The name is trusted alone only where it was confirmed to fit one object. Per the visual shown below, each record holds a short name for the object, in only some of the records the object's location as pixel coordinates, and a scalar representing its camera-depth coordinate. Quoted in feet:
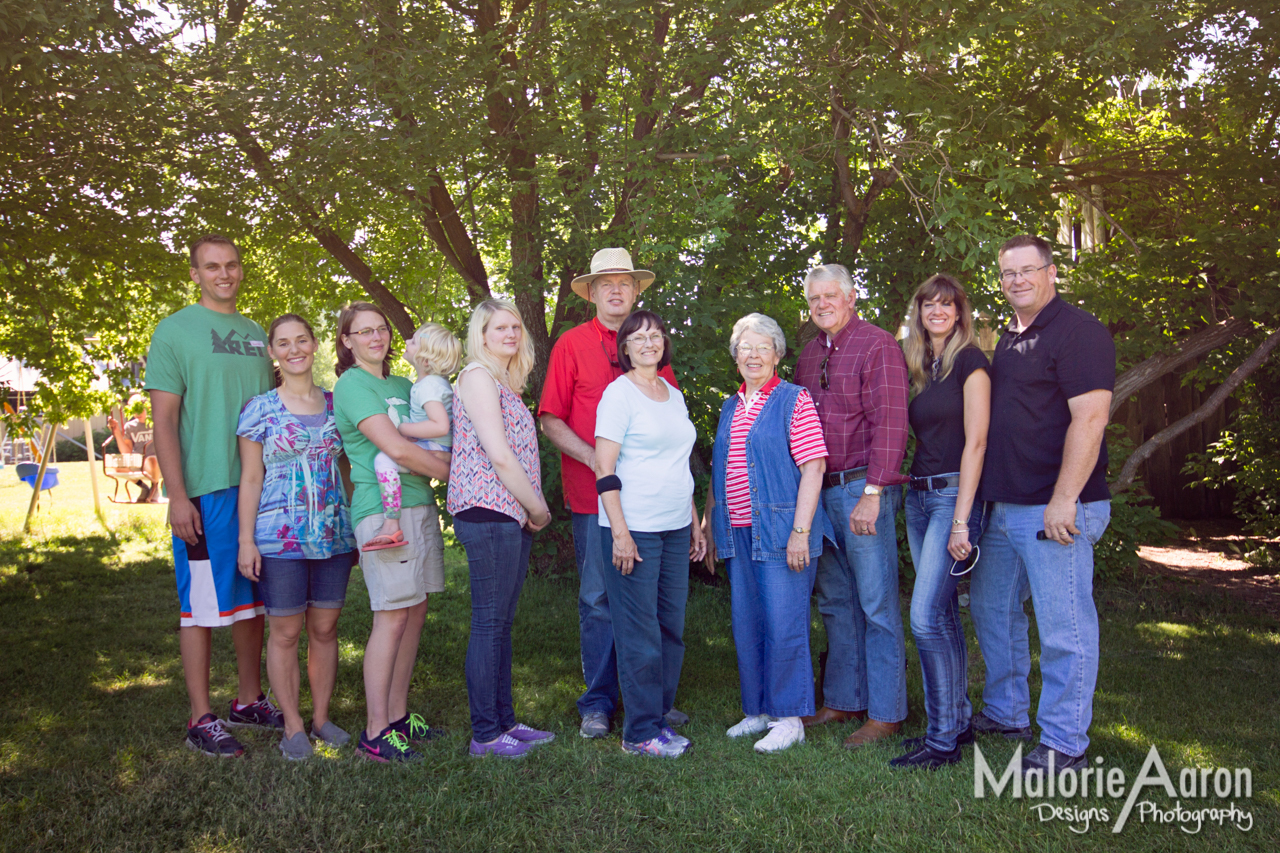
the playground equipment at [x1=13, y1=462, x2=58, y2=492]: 44.65
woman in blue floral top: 12.46
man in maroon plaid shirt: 12.35
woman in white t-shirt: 12.15
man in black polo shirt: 10.85
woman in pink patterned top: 12.07
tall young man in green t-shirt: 12.64
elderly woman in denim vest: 12.62
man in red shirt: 13.79
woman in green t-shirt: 12.16
